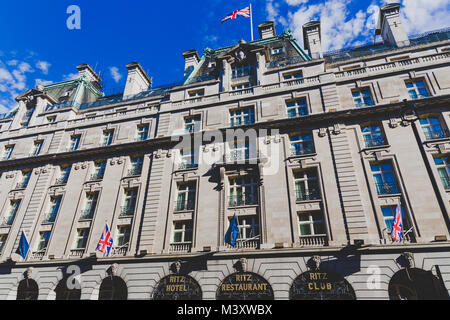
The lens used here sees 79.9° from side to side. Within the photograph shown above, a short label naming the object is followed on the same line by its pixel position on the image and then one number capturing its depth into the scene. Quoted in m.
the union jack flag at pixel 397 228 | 14.09
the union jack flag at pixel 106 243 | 17.62
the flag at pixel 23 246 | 20.00
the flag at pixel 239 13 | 28.86
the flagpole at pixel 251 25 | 30.77
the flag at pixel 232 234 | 16.34
